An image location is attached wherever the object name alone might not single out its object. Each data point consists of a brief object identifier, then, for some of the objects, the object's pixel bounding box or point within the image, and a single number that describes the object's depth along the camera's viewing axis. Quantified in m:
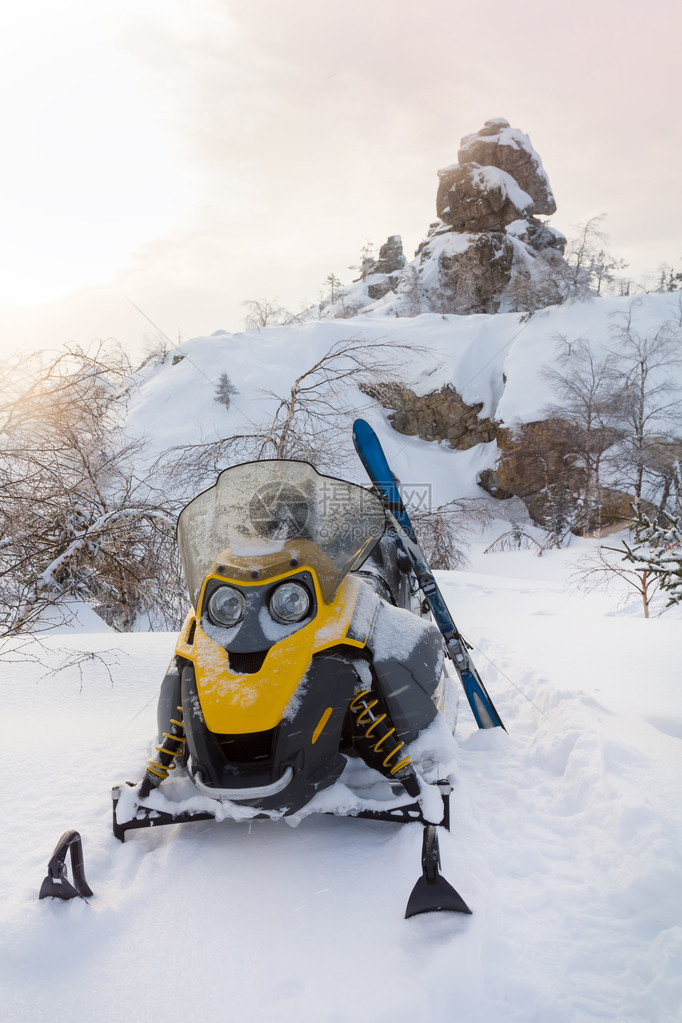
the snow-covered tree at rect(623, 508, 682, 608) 4.39
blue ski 3.71
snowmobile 2.09
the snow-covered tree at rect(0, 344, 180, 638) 3.52
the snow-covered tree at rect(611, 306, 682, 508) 18.59
